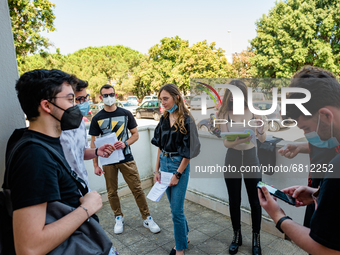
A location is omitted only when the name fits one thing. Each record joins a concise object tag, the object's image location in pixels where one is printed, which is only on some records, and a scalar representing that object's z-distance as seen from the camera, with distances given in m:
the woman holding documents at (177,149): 2.88
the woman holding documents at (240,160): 3.00
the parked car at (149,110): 21.09
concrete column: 1.70
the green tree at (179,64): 26.59
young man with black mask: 1.07
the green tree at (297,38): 19.83
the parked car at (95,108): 20.91
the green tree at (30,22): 8.06
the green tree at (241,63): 34.69
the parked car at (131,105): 24.38
